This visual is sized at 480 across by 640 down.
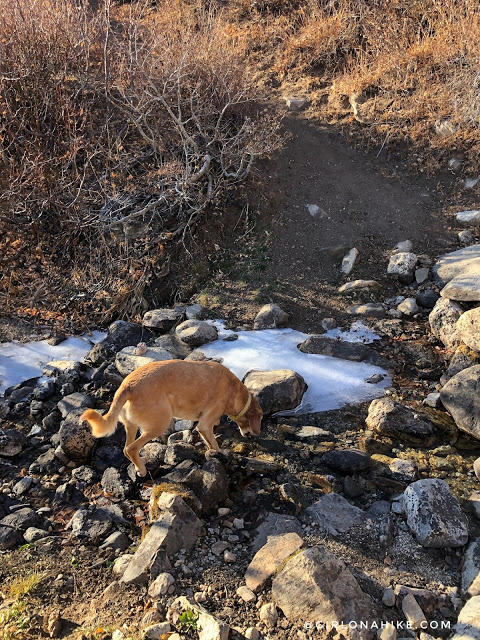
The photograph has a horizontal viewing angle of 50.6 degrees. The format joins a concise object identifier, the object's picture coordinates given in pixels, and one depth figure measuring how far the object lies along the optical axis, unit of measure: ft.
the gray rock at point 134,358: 21.98
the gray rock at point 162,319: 25.32
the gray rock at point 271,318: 25.12
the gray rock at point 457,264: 25.17
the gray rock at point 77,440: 18.17
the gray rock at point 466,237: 28.37
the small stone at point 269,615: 11.70
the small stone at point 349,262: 27.81
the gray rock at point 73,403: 20.36
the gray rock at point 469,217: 29.22
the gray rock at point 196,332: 24.06
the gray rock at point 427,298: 25.22
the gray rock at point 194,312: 25.98
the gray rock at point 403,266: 26.71
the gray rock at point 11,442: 18.86
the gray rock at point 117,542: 14.57
